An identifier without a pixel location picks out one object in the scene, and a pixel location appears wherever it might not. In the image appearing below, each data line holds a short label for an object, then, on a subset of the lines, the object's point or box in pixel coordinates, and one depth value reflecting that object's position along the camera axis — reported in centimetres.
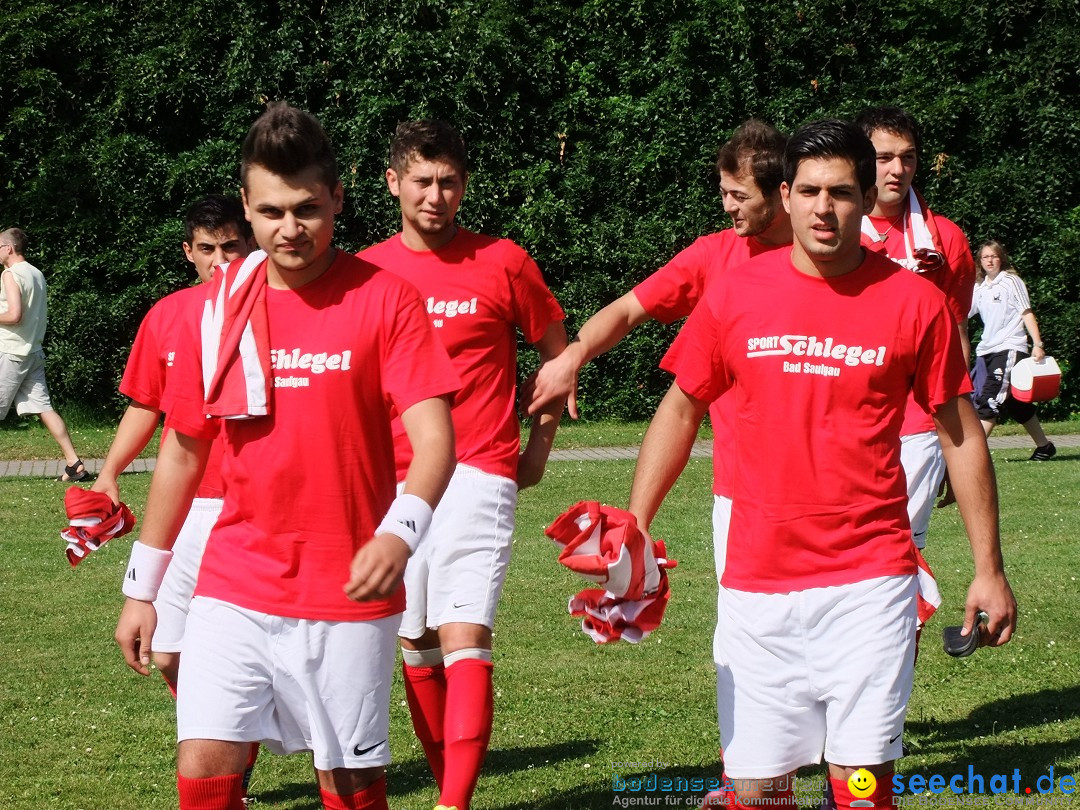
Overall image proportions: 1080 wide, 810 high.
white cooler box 2828
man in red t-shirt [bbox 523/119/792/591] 1027
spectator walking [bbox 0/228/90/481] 2652
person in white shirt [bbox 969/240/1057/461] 3019
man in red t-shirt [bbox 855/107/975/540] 1142
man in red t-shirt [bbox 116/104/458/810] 743
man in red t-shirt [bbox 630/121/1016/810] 766
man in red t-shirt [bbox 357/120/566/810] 1049
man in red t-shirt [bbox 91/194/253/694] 965
